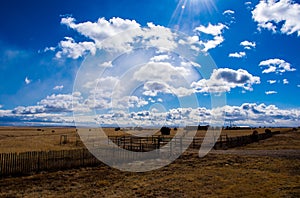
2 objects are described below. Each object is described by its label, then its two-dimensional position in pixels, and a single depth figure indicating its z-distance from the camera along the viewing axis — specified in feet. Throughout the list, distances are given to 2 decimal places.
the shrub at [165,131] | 194.73
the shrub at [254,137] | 119.50
